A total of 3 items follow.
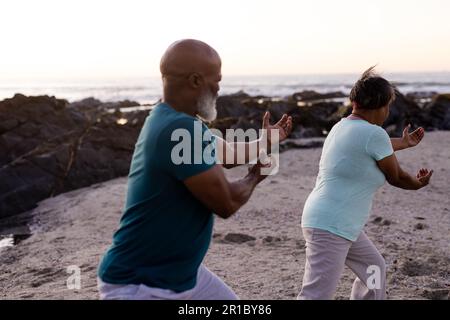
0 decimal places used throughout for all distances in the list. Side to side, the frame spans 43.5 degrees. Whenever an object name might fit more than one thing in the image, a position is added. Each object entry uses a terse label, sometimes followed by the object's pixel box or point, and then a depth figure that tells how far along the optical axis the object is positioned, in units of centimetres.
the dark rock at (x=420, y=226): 800
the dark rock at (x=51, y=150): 1203
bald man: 251
